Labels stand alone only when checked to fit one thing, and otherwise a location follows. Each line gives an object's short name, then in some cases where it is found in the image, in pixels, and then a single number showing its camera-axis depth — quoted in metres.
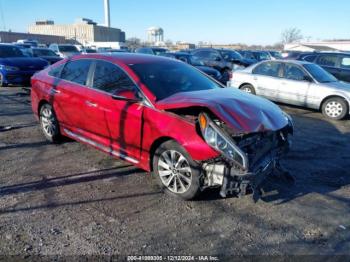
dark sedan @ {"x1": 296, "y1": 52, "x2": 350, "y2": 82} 12.10
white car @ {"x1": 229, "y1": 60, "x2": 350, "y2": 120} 9.10
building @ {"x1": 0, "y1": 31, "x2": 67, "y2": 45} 83.71
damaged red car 3.71
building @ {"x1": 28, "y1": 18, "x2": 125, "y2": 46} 106.53
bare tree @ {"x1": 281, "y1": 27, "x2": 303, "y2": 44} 86.06
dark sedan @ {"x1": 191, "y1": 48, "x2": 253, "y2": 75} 18.06
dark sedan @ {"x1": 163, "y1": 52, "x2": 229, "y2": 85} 14.04
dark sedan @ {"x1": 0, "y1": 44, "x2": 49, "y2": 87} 11.99
